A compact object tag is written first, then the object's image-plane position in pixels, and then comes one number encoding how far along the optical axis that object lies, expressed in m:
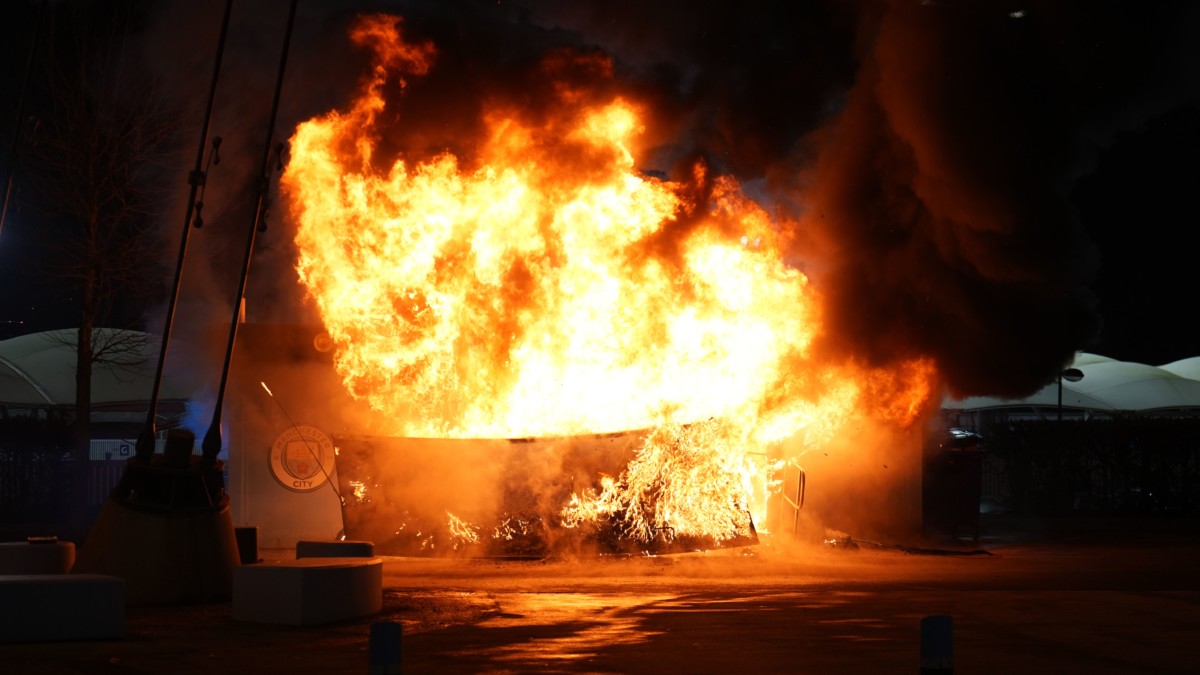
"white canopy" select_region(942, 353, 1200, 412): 47.72
